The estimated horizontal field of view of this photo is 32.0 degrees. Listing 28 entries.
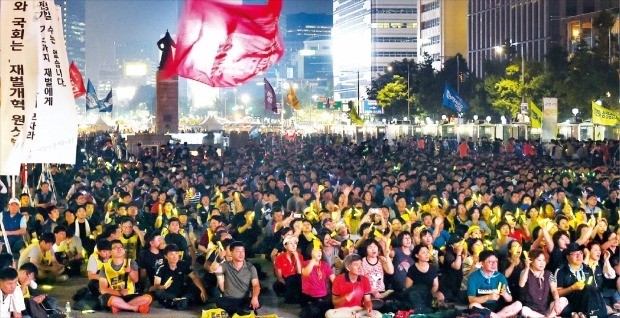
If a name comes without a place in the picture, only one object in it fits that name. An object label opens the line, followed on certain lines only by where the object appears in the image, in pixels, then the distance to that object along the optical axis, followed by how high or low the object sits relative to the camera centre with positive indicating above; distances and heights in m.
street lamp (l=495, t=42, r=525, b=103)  60.42 +1.76
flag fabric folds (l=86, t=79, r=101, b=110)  52.50 +0.88
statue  39.98 +2.63
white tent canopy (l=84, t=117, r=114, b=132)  76.21 -0.67
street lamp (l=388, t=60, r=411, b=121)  83.00 +1.42
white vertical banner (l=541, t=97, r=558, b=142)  40.31 -0.38
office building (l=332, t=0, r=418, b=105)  148.75 +10.60
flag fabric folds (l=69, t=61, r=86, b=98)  35.34 +1.19
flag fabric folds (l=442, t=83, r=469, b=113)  52.29 +0.46
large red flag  19.83 +1.40
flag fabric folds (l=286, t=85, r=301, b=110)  59.78 +0.79
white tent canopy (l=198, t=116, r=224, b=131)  69.00 -0.60
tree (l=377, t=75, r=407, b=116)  87.62 +1.36
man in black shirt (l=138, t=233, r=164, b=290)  13.59 -1.84
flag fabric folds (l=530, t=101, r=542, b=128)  44.72 -0.34
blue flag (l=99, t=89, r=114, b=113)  55.50 +0.66
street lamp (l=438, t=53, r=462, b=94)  76.31 +2.64
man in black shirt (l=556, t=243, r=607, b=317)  12.66 -2.10
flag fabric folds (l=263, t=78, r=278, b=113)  54.09 +0.74
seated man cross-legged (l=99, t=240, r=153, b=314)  12.91 -2.04
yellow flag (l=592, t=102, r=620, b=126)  38.41 -0.33
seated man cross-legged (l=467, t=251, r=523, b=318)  12.32 -2.10
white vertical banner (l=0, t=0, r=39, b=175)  11.49 +0.57
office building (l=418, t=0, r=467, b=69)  122.69 +9.28
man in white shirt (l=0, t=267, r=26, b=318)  10.21 -1.69
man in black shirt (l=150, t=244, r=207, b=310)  13.52 -2.14
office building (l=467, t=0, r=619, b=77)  85.50 +7.38
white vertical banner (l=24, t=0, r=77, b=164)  14.90 +0.21
